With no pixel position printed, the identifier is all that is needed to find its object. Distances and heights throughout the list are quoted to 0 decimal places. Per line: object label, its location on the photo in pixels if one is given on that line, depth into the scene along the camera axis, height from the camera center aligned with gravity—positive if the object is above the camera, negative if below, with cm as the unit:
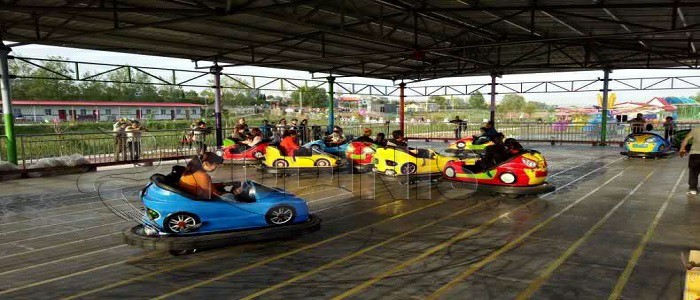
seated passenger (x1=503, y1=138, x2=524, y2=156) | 632 -44
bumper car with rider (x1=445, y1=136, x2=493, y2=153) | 1188 -74
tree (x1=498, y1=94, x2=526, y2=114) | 4978 +159
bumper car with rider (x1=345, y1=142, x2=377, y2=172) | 896 -74
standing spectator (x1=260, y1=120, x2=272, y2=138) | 1451 -29
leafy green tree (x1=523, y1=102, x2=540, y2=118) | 4647 +113
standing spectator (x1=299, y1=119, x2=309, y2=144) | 1504 -36
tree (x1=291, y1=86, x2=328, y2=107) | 4119 +210
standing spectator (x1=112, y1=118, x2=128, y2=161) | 1089 -43
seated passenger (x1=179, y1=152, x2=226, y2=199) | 396 -52
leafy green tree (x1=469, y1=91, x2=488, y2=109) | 5065 +183
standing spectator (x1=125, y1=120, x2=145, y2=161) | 1092 -42
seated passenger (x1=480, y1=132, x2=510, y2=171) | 635 -54
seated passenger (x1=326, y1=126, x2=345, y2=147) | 1040 -45
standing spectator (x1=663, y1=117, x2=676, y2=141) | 1415 -44
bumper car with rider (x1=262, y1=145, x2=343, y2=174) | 854 -81
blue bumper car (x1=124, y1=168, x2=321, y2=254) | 377 -87
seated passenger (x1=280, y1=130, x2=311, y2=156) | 859 -53
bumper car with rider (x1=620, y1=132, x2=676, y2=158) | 1092 -78
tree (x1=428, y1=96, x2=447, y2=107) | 5214 +223
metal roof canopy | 755 +199
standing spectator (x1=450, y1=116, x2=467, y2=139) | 1839 -34
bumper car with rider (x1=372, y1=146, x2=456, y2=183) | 734 -76
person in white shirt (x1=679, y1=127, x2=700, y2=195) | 622 -66
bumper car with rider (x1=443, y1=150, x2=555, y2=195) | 613 -84
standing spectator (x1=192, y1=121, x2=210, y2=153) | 1247 -33
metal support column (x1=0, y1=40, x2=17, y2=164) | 883 +42
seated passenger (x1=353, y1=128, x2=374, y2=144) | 937 -39
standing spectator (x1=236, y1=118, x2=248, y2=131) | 1172 -6
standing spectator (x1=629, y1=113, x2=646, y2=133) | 1575 -32
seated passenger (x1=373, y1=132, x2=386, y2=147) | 877 -42
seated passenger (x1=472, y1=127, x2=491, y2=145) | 1196 -59
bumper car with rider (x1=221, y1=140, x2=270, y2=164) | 984 -73
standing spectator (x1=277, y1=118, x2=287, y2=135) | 1466 -17
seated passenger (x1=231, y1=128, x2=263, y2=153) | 1009 -49
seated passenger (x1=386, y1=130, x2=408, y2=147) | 775 -39
